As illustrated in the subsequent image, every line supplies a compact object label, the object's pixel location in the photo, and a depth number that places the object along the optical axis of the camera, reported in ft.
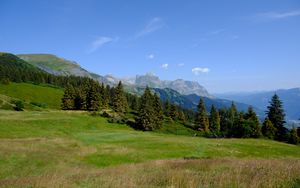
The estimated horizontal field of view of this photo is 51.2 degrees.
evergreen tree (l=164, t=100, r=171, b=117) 463.01
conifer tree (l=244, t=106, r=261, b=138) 318.86
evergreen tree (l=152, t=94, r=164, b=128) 340.59
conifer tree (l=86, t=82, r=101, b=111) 373.59
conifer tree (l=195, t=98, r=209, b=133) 411.60
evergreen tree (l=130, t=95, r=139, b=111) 542.49
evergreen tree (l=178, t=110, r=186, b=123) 464.12
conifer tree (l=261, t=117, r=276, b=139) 323.47
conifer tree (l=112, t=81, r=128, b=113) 389.19
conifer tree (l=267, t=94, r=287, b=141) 331.57
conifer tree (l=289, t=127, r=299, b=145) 310.24
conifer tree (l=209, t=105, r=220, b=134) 438.81
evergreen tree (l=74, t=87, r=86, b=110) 382.63
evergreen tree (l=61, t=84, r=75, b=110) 399.03
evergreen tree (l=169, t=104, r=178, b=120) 451.73
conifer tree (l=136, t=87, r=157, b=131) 320.09
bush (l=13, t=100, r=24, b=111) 347.89
